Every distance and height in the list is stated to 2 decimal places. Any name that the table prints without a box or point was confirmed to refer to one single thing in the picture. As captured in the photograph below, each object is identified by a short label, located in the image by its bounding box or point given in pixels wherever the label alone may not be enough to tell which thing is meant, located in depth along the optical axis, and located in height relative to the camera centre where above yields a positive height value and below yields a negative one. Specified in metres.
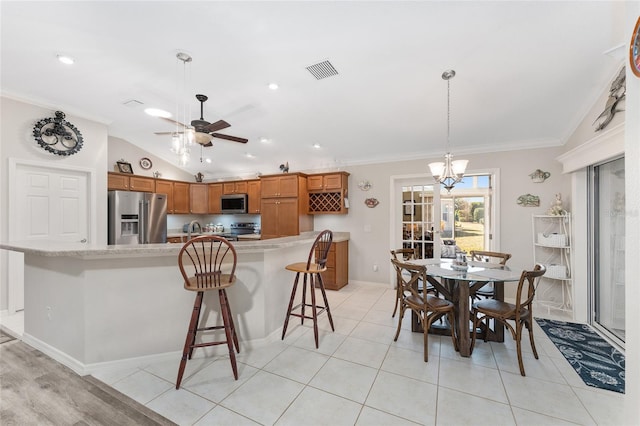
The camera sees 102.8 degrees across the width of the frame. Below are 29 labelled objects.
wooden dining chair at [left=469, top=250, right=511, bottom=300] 3.02 -0.67
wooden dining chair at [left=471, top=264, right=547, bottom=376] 2.17 -0.90
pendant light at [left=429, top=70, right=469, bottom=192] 2.68 +0.48
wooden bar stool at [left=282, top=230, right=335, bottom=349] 2.63 -0.59
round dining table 2.45 -0.78
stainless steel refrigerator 4.57 -0.09
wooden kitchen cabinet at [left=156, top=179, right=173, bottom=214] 5.66 +0.54
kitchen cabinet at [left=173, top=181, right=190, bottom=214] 5.98 +0.37
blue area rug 2.06 -1.34
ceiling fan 2.72 +0.92
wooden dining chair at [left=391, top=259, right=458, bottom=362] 2.44 -0.90
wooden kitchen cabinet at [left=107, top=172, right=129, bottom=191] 4.83 +0.60
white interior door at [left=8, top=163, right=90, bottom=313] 3.43 +0.06
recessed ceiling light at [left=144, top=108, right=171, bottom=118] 2.44 +0.97
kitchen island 2.14 -0.81
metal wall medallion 3.63 +1.15
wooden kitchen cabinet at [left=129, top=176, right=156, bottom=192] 5.14 +0.61
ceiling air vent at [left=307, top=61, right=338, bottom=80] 2.66 +1.54
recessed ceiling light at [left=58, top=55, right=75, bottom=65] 2.77 +1.69
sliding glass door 2.69 -0.38
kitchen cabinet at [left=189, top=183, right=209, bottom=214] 6.34 +0.38
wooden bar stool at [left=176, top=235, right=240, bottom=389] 1.96 -0.60
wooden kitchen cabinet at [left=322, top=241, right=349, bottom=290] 4.61 -1.02
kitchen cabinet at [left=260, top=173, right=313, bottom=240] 5.00 +0.15
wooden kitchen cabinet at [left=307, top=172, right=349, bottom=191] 4.99 +0.64
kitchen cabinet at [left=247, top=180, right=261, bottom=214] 5.84 +0.40
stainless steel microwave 5.91 +0.24
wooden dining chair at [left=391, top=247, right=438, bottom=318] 2.91 -0.81
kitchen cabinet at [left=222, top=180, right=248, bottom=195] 5.99 +0.63
